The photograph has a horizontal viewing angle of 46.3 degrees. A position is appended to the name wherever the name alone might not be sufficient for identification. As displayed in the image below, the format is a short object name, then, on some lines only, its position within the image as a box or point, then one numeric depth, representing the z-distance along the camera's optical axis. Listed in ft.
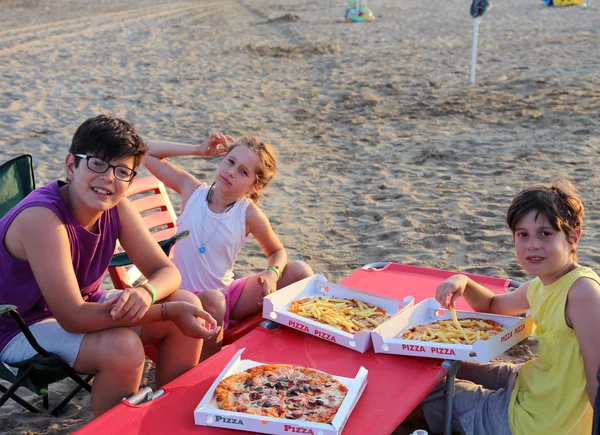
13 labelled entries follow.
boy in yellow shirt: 7.91
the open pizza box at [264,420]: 7.12
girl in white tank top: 11.32
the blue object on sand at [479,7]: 33.55
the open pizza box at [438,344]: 8.62
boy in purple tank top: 8.23
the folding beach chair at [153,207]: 12.41
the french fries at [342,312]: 9.57
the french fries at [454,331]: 9.01
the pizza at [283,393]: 7.46
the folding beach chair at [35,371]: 8.29
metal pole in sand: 33.59
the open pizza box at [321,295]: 9.21
